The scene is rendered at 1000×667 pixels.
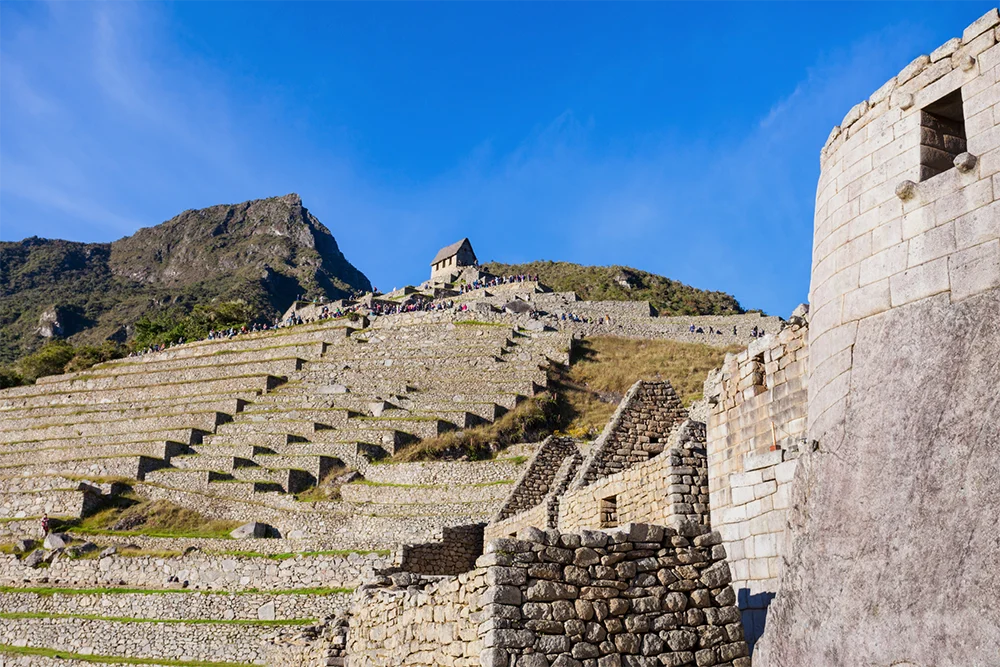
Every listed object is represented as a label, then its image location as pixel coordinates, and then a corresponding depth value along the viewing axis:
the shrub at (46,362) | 58.44
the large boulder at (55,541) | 26.80
